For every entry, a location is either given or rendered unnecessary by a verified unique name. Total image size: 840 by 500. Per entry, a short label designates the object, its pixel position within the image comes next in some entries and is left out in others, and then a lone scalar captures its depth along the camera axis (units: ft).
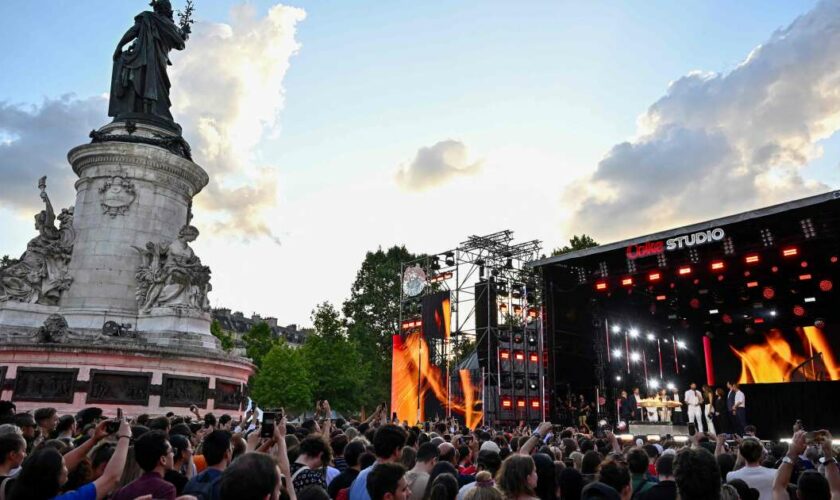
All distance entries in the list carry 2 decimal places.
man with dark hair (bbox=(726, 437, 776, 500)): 19.33
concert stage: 74.18
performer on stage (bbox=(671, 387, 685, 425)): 90.12
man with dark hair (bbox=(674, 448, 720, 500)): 12.77
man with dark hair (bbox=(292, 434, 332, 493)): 17.37
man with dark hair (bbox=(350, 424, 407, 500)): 18.10
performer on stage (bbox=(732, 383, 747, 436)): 79.82
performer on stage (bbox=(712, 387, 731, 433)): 88.74
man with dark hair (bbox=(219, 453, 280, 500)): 9.60
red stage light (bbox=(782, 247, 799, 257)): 69.69
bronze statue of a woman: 78.12
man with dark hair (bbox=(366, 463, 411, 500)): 13.61
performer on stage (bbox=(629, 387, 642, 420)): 90.33
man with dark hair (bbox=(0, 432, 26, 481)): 14.49
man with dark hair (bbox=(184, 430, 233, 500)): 14.37
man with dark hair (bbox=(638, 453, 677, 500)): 15.93
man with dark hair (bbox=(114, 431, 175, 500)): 13.70
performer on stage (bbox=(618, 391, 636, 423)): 88.55
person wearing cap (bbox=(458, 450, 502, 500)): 20.12
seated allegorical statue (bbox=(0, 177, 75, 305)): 64.18
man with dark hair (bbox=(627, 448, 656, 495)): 18.76
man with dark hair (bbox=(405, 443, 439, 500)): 17.65
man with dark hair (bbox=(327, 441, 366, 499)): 18.39
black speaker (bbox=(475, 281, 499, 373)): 96.17
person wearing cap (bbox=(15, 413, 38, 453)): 23.43
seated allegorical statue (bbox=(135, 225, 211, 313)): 66.13
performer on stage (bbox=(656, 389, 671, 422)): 91.62
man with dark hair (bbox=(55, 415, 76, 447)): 23.82
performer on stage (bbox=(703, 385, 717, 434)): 87.77
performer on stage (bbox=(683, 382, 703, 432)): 86.53
